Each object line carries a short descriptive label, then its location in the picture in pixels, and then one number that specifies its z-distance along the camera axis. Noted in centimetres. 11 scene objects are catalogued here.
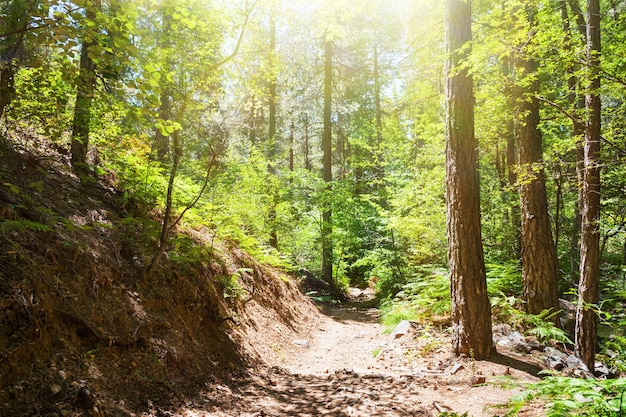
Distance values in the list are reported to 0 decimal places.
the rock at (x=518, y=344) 591
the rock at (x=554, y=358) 561
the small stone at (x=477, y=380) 454
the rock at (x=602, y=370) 652
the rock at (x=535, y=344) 613
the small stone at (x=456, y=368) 508
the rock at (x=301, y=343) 784
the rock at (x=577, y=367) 535
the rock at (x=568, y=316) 864
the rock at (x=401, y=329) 735
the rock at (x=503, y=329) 658
